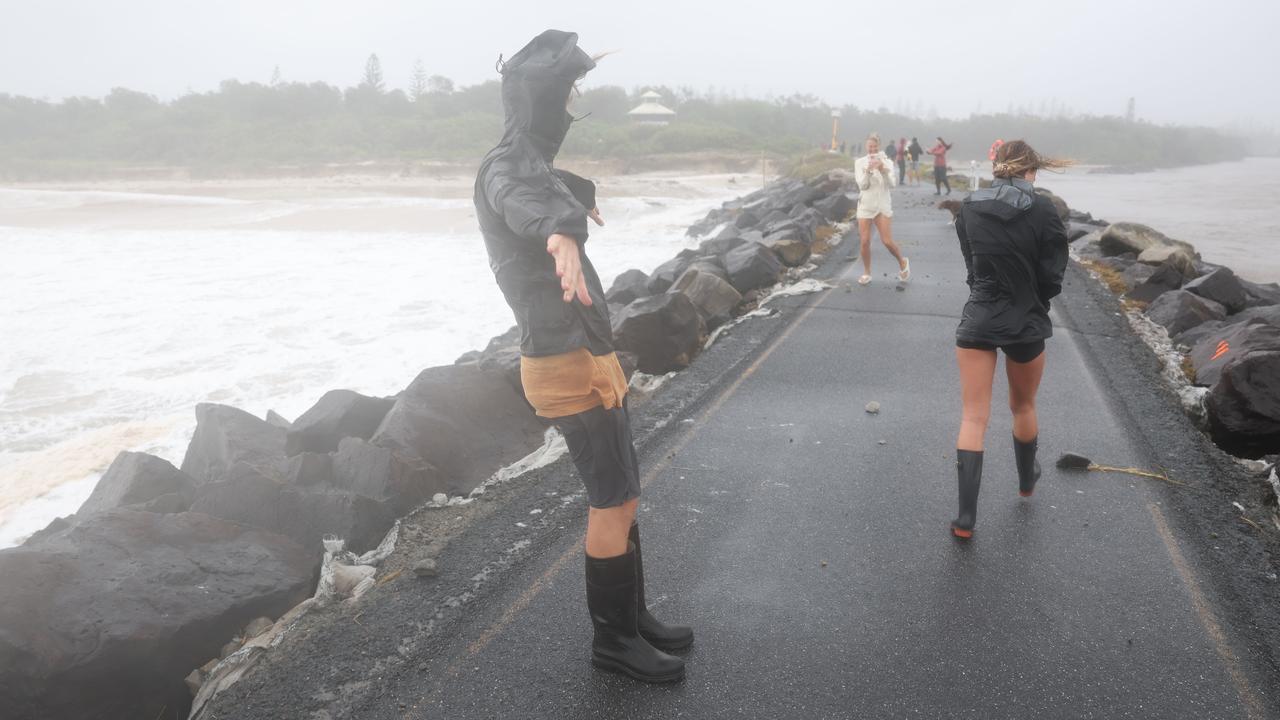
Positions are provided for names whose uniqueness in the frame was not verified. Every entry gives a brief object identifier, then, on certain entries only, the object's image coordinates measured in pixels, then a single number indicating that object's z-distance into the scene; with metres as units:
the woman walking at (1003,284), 4.07
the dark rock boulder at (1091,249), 13.17
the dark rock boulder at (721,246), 14.91
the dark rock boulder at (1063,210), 18.08
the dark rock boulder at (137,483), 4.97
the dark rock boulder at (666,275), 11.35
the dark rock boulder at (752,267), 10.85
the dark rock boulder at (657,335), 7.57
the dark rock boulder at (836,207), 19.28
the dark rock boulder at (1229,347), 6.06
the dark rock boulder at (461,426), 5.30
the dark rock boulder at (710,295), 9.30
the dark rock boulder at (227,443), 5.26
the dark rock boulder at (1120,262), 11.72
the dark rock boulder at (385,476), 4.74
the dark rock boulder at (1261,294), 10.24
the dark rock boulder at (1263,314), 7.96
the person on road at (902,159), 30.98
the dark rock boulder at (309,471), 4.94
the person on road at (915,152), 32.38
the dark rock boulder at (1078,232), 15.24
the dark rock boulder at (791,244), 12.82
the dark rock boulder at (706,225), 25.98
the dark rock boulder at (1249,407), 5.30
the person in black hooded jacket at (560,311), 2.65
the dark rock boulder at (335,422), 5.82
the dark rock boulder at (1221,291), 9.38
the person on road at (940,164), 24.19
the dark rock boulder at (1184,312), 8.33
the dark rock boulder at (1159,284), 10.09
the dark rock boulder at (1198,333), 7.76
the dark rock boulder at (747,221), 21.16
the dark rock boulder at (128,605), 3.12
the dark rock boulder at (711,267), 10.23
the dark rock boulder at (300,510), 4.43
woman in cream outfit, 9.98
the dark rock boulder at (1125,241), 12.98
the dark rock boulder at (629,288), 11.59
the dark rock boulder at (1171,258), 10.83
